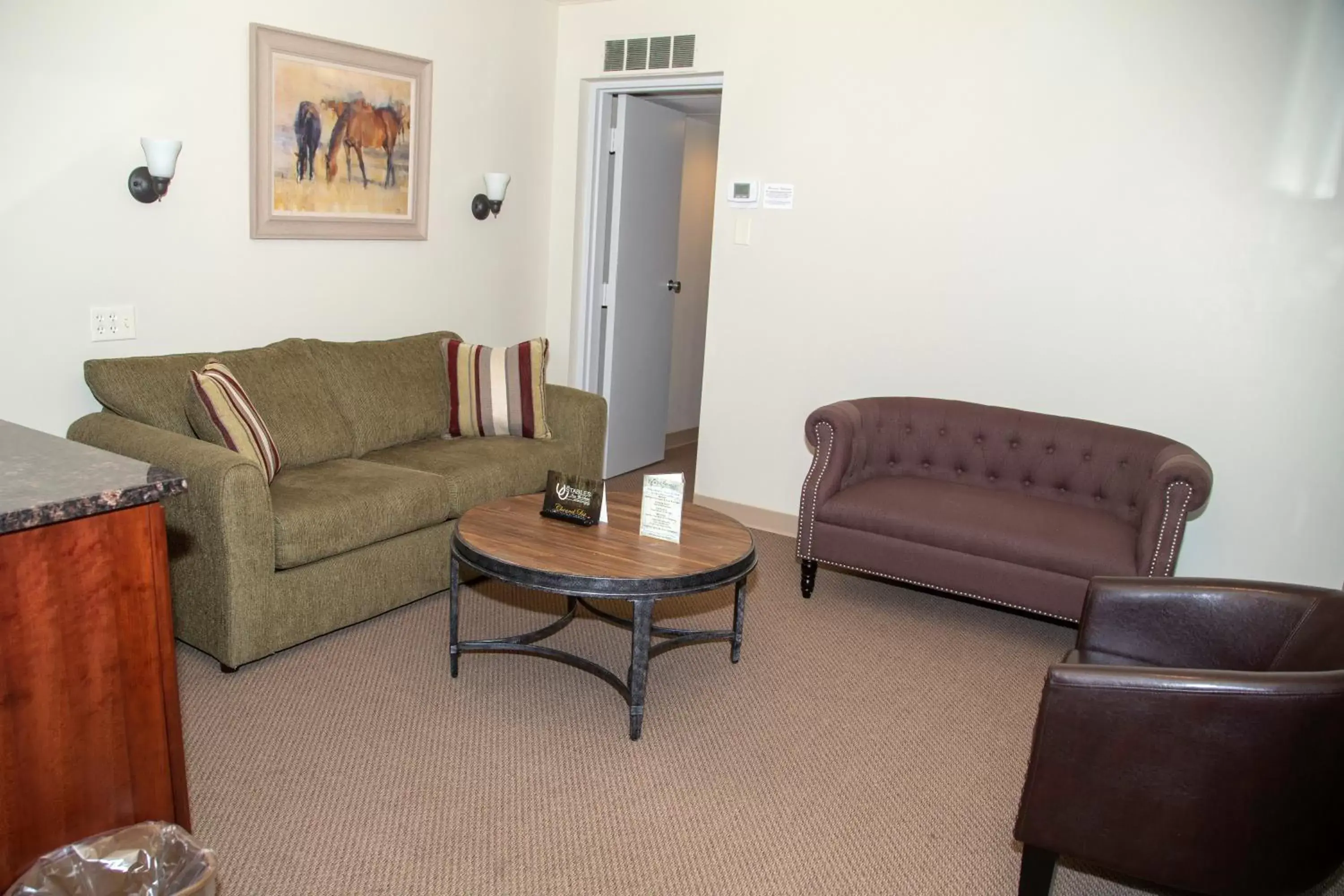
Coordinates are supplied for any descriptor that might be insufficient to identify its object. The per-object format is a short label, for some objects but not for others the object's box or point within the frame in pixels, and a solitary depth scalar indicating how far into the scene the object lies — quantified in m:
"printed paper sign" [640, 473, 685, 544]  3.04
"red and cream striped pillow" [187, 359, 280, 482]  3.21
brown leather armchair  1.81
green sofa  2.94
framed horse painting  3.85
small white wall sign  4.68
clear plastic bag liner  1.68
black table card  3.14
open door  5.43
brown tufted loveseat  3.45
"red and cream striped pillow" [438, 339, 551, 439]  4.28
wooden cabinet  1.63
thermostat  4.76
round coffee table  2.72
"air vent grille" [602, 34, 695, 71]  4.84
